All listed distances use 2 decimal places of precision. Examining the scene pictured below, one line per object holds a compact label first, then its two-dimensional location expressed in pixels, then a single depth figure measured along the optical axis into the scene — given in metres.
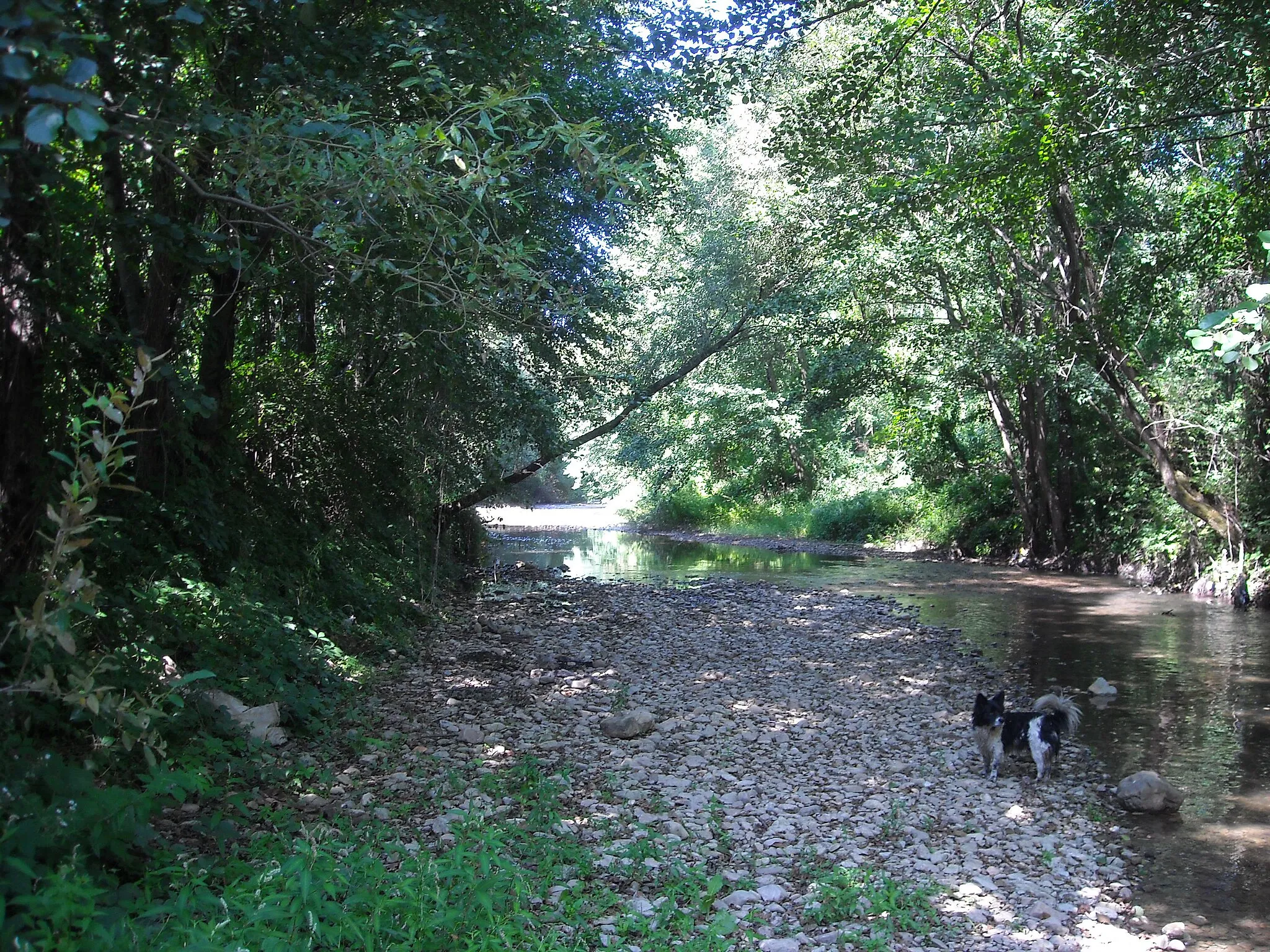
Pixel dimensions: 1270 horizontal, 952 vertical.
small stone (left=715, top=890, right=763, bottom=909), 4.35
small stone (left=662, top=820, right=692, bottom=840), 5.16
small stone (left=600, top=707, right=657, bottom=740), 7.02
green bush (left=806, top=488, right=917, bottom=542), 27.06
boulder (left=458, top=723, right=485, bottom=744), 6.52
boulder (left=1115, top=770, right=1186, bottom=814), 6.04
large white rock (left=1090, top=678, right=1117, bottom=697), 9.04
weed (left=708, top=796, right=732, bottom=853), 5.10
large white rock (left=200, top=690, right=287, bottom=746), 5.59
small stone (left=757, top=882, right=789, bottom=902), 4.46
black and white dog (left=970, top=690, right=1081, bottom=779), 6.62
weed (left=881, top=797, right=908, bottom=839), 5.44
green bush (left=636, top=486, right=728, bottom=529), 35.50
